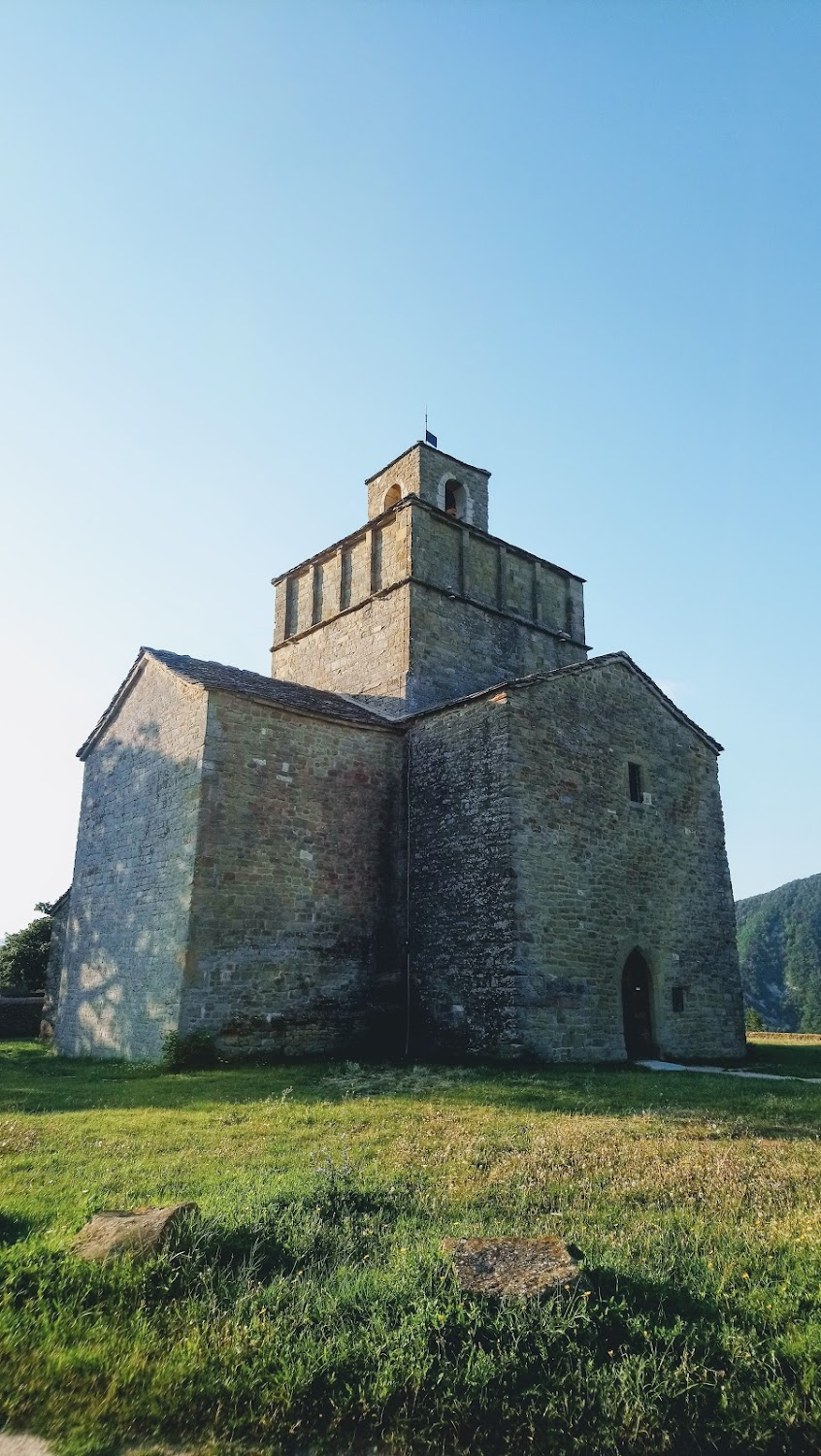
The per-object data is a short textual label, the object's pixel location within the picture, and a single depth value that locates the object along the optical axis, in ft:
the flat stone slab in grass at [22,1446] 9.88
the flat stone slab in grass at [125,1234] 14.20
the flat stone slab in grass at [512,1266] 12.65
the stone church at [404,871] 47.50
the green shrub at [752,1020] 113.18
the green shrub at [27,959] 90.74
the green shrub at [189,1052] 43.39
